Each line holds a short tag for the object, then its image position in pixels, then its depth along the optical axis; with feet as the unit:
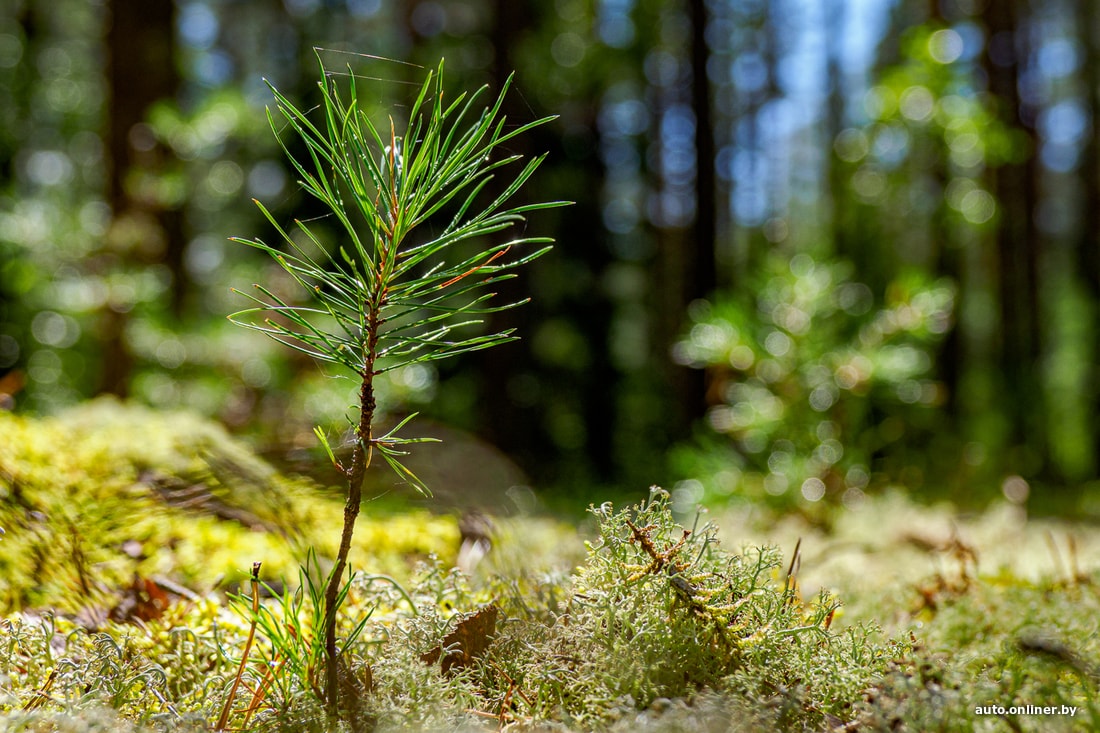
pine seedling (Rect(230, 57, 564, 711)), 3.05
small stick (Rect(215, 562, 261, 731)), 2.99
